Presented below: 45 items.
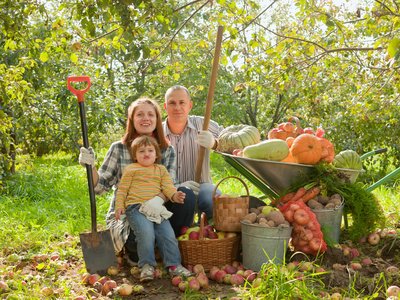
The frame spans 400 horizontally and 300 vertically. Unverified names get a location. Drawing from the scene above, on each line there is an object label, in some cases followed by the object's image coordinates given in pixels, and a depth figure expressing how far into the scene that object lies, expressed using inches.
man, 156.7
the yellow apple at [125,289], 120.8
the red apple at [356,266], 132.5
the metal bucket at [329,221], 142.3
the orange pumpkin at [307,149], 143.6
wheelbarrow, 142.2
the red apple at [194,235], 138.7
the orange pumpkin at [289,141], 152.4
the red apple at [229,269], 133.4
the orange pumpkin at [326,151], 146.2
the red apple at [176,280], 126.8
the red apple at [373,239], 155.4
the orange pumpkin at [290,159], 147.3
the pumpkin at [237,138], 157.5
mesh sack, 135.0
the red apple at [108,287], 123.1
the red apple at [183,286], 123.4
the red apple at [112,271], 136.5
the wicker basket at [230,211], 140.0
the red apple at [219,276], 129.4
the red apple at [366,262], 136.8
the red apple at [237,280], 126.1
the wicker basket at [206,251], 136.0
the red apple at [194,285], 122.0
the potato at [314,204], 145.4
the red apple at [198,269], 133.0
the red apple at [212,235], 140.9
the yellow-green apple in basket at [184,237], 140.3
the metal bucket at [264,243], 132.3
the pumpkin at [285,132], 161.2
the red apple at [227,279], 128.3
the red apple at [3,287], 120.5
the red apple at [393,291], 107.1
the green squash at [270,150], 142.0
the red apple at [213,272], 131.1
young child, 134.4
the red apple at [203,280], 124.1
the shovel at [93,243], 136.5
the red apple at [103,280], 128.5
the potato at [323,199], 148.8
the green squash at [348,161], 153.7
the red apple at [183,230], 144.6
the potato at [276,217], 134.6
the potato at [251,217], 136.4
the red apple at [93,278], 128.3
